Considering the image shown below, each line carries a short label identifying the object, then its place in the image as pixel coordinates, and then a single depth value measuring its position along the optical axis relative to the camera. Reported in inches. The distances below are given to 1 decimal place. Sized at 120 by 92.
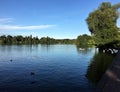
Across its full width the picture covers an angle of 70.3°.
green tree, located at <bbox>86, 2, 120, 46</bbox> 1168.0
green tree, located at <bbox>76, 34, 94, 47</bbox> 2958.6
